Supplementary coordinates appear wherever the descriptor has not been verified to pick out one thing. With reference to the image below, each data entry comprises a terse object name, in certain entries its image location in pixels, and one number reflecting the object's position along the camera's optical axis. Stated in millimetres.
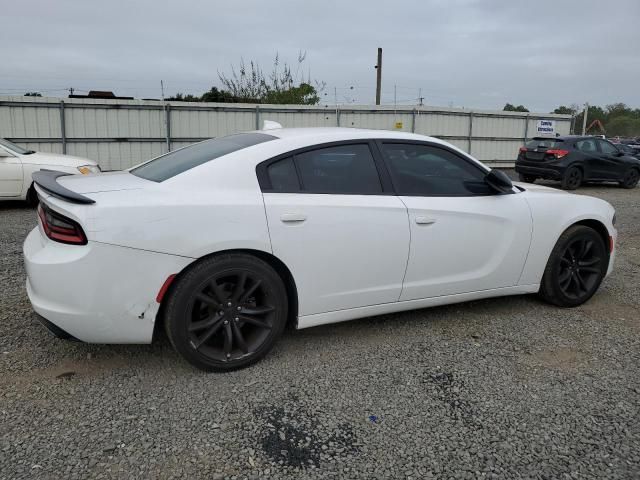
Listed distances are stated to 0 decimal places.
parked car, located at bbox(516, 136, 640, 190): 13609
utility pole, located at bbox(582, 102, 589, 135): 22825
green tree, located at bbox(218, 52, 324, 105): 23527
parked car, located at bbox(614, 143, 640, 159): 23653
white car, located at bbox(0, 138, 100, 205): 8664
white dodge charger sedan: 2785
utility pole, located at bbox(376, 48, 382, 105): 29156
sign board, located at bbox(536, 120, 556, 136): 20562
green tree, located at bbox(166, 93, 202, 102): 32638
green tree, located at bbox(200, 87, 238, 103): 23922
